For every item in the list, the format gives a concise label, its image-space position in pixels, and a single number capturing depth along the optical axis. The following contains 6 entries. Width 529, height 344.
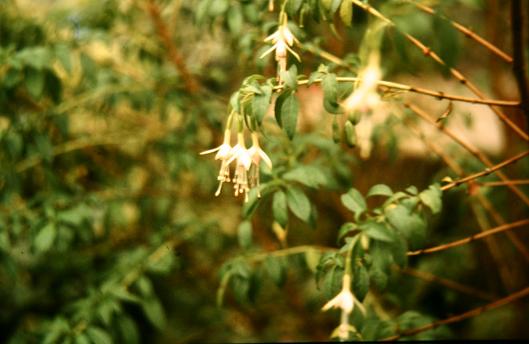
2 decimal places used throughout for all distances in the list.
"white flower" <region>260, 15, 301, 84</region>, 0.84
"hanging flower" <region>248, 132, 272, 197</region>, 0.84
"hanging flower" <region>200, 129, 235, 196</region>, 0.82
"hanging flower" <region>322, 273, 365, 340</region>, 0.86
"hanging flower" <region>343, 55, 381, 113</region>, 0.56
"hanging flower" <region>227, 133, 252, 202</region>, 0.83
